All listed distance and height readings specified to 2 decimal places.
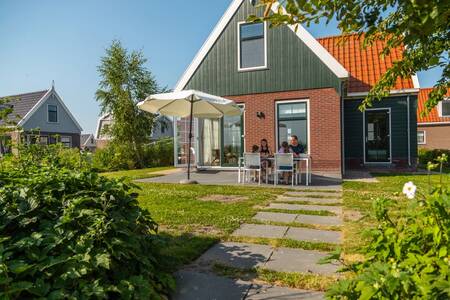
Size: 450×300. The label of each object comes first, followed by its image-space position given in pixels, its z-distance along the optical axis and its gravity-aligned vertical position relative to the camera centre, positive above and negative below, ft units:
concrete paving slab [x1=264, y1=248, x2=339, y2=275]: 10.15 -3.66
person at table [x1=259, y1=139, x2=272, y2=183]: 31.03 -0.35
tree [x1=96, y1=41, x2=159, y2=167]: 61.05 +11.02
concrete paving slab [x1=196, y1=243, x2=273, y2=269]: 10.78 -3.63
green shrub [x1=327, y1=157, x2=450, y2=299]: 4.33 -1.67
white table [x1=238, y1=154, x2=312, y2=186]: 29.22 -0.63
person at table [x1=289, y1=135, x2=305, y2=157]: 33.01 +0.53
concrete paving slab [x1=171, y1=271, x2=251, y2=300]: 8.48 -3.71
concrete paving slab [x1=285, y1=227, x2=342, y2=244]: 13.23 -3.56
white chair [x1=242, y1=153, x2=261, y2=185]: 29.35 -0.87
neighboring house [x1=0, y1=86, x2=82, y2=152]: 93.97 +12.04
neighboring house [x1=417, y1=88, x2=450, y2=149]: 85.56 +5.79
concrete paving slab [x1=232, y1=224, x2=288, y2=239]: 13.92 -3.52
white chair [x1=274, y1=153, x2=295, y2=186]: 28.48 -0.95
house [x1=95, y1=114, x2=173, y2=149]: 63.21 +6.38
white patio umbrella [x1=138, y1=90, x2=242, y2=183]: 28.99 +4.69
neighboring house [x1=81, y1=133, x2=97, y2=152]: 158.30 +7.39
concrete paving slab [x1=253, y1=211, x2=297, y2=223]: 16.54 -3.42
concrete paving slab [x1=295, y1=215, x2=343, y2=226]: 15.96 -3.46
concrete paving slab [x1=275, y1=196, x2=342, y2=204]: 21.60 -3.25
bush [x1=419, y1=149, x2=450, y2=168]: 56.36 -0.69
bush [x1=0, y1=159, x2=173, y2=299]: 6.37 -1.94
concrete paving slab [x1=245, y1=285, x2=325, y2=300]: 8.39 -3.73
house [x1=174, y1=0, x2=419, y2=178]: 37.27 +6.41
